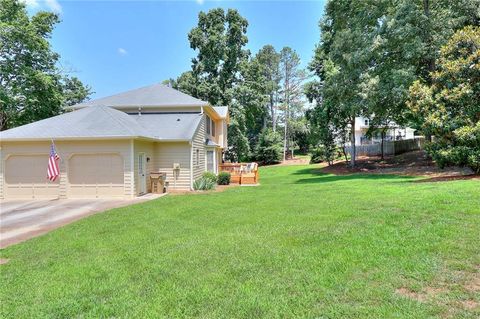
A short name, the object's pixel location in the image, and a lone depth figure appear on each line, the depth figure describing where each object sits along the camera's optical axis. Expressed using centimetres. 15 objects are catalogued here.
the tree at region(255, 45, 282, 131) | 4497
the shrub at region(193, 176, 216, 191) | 1656
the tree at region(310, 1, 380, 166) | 1944
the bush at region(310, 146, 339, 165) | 2821
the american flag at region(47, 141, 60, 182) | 1279
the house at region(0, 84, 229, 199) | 1402
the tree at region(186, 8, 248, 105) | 3084
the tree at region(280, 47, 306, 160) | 4475
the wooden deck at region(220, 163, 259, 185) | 1964
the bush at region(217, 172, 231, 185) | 1938
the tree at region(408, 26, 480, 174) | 1266
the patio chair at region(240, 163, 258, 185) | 1961
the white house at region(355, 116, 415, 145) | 3966
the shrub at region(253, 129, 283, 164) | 3956
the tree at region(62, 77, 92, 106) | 3522
